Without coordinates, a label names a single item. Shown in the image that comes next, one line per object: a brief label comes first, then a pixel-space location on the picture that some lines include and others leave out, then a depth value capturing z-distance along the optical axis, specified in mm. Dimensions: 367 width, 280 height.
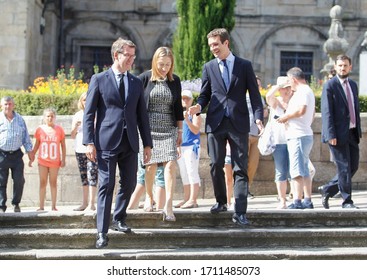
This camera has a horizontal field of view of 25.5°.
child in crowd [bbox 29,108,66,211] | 11711
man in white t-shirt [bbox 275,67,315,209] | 10141
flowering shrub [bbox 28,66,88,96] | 15602
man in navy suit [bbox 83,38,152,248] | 8250
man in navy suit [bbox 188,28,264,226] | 8875
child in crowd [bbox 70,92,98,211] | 10945
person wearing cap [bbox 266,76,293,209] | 10805
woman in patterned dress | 9094
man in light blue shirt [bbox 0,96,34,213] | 11461
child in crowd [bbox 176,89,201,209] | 11383
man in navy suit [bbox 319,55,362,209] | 9938
